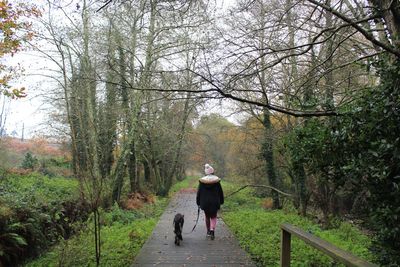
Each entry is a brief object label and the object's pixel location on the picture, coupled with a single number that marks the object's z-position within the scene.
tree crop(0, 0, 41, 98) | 13.15
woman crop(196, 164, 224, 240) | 8.69
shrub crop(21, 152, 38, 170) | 23.79
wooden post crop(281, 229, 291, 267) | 5.27
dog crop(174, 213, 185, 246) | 8.15
